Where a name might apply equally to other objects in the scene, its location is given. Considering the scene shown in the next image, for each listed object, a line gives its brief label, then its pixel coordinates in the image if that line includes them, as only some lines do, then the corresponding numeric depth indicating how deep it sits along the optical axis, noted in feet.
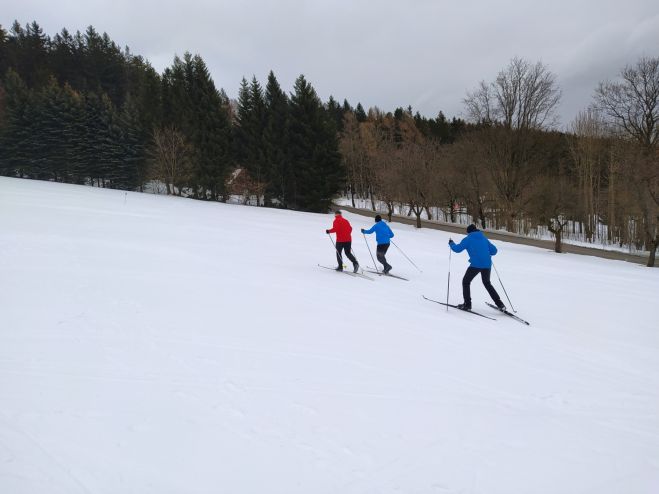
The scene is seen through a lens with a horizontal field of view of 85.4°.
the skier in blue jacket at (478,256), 25.07
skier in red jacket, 34.22
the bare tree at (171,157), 119.14
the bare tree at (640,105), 90.27
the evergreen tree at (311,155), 125.29
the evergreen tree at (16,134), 125.59
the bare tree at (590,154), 114.62
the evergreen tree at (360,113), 242.33
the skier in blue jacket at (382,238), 35.29
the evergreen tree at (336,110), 215.74
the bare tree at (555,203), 73.31
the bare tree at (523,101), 109.09
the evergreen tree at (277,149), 126.72
